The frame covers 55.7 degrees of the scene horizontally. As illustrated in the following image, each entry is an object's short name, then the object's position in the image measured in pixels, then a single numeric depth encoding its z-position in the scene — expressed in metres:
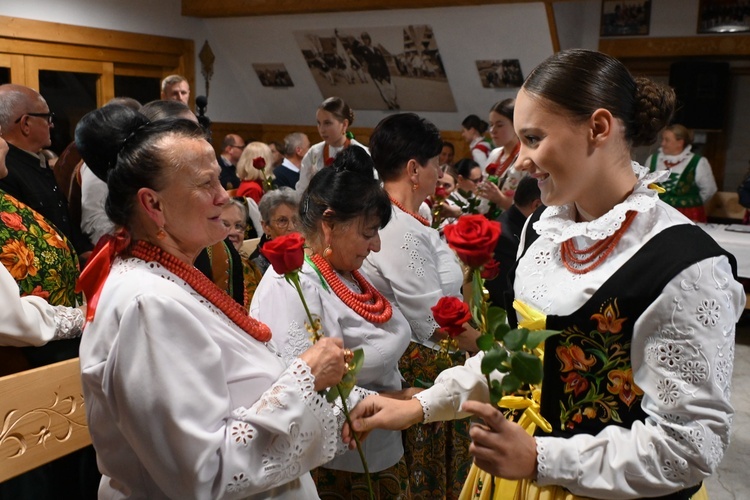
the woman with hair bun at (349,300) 1.93
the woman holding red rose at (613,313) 1.19
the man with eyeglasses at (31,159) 3.02
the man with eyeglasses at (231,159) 6.98
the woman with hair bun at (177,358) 1.22
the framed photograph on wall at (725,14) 7.44
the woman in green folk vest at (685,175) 7.01
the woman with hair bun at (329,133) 5.34
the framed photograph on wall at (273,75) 9.53
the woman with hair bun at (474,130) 7.53
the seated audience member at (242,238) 3.16
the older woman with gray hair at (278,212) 3.62
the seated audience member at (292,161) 6.22
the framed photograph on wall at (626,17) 7.95
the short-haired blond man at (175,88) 4.75
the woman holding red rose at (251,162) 5.61
